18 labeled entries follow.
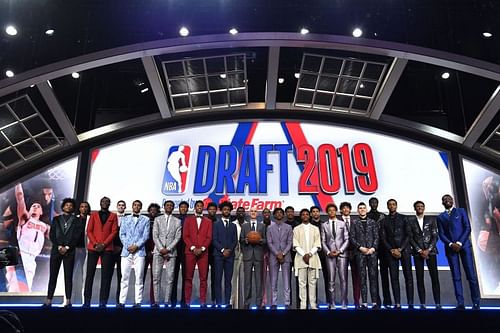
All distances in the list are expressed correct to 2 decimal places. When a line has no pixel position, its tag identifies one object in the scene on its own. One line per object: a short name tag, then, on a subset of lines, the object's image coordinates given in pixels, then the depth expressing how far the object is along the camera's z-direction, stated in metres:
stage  4.74
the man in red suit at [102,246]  6.32
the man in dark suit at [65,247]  6.21
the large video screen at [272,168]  10.62
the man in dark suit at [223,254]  6.54
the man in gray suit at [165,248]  6.48
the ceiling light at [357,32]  8.50
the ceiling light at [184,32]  8.57
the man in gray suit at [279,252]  6.60
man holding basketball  6.65
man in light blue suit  6.42
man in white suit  6.47
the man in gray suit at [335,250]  6.49
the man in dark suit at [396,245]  6.35
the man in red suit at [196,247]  6.51
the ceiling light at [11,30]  8.62
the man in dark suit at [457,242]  6.36
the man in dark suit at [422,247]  6.40
